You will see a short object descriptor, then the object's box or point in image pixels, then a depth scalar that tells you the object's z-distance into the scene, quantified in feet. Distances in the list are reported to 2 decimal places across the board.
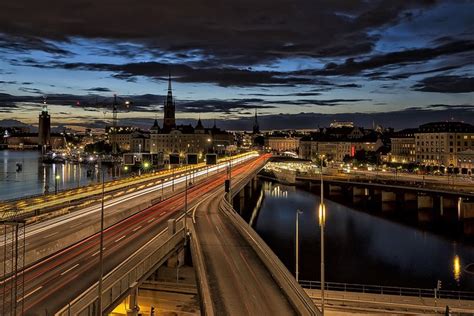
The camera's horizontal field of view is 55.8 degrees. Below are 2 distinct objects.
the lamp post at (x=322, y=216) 60.63
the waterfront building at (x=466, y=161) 396.37
